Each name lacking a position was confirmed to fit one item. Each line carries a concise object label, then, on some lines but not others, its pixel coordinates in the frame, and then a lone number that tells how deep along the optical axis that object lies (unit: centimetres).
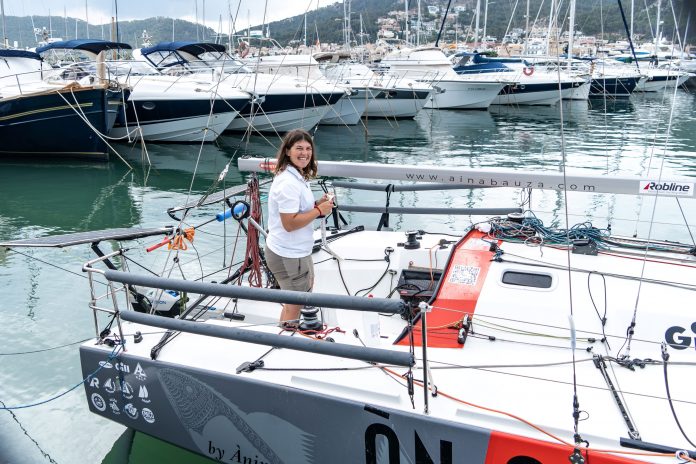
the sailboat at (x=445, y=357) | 304
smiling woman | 397
